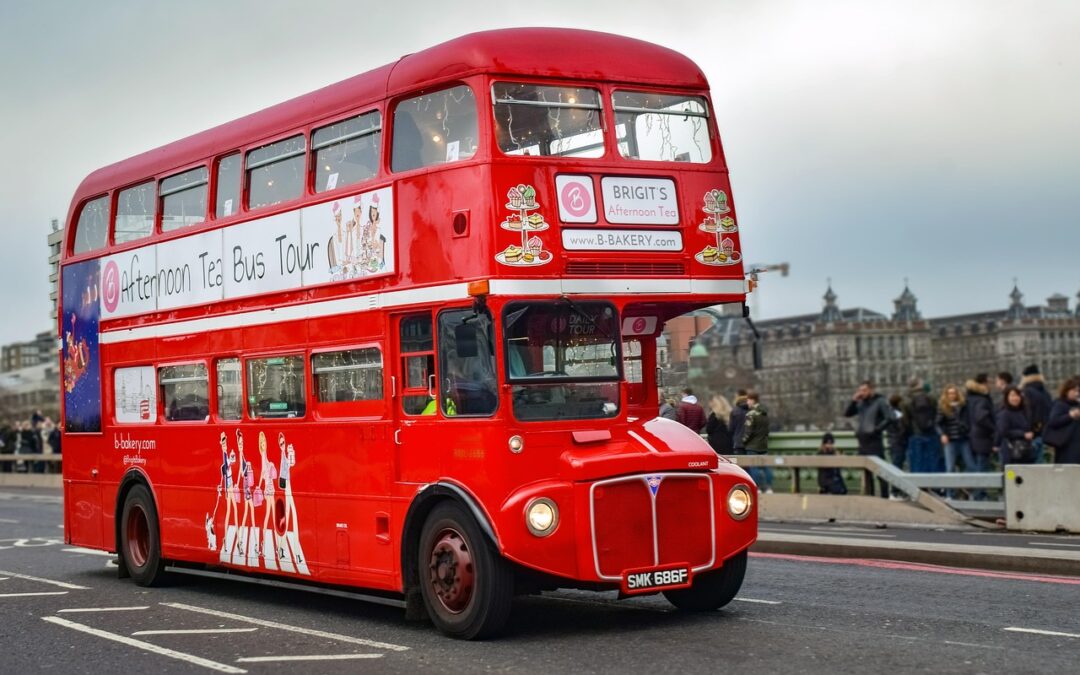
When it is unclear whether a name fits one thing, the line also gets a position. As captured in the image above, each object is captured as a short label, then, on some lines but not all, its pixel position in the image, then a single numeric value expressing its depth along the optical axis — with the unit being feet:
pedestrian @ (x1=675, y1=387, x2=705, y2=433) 60.49
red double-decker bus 34.14
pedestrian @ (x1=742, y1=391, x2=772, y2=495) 74.54
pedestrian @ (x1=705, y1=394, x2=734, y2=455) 77.15
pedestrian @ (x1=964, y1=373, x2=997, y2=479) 67.82
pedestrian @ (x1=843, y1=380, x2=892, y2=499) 73.00
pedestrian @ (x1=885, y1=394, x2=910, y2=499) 73.72
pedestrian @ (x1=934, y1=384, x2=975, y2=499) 69.92
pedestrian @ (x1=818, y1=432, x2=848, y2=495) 73.54
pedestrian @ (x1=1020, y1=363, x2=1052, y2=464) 66.80
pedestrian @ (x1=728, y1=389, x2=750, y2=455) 75.05
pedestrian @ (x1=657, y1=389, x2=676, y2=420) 45.49
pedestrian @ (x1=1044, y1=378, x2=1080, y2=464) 62.85
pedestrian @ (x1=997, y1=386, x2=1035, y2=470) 65.41
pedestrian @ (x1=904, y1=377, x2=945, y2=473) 71.87
